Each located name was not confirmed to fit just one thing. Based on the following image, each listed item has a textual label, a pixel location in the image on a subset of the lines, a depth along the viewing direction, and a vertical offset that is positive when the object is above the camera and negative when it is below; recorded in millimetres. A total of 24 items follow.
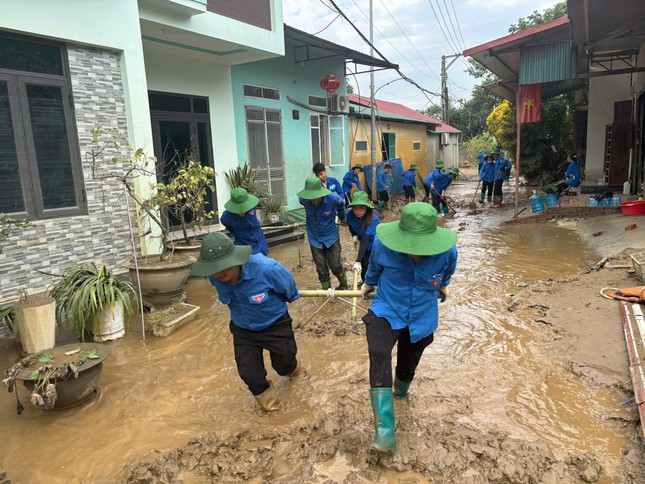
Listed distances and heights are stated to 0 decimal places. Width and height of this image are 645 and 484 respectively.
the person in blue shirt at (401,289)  2762 -815
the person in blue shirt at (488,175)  14800 -564
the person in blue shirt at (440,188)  12750 -779
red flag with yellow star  10914 +1267
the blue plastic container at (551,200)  11328 -1118
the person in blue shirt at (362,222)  5117 -682
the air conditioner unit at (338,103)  12923 +1769
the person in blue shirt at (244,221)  5316 -626
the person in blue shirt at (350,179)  12373 -387
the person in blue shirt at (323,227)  5621 -800
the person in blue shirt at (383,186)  14648 -740
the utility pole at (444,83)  29131 +4984
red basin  8992 -1127
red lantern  11977 +2166
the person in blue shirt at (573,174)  12530 -554
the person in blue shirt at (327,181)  7363 -258
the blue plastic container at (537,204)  11539 -1221
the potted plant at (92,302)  4645 -1287
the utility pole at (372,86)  13054 +2243
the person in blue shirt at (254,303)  2969 -965
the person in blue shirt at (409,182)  15414 -678
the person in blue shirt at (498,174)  14633 -531
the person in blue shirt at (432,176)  12969 -435
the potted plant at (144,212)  5477 -499
